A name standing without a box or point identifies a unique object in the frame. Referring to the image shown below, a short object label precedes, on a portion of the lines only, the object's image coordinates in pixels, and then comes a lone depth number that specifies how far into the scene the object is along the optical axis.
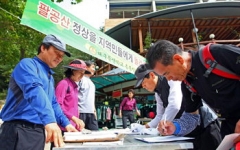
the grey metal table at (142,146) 1.13
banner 3.67
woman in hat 3.03
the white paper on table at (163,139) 1.40
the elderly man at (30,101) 1.56
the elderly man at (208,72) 1.41
